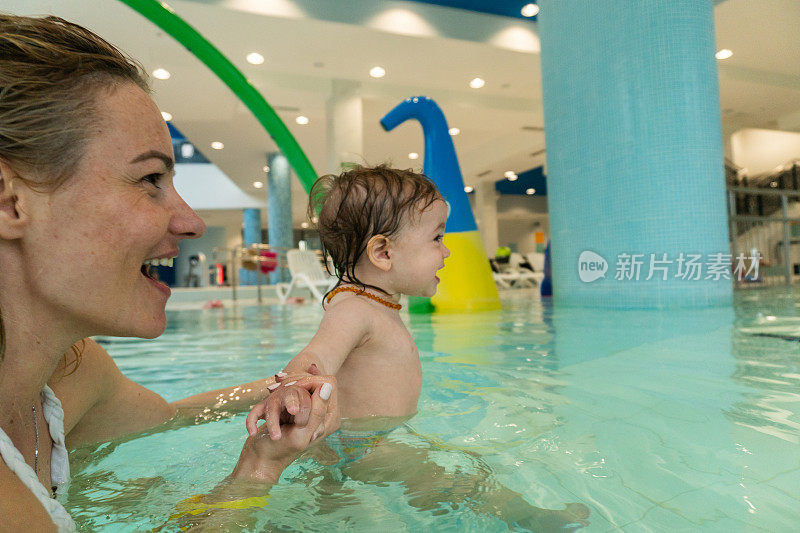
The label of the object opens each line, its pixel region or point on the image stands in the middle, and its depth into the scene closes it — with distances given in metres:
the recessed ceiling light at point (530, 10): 8.73
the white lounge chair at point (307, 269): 8.51
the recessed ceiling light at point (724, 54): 9.70
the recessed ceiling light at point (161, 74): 9.48
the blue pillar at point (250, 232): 19.36
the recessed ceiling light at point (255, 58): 8.99
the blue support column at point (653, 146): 4.84
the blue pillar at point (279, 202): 15.88
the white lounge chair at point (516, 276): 11.48
